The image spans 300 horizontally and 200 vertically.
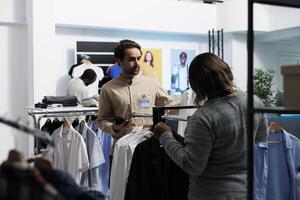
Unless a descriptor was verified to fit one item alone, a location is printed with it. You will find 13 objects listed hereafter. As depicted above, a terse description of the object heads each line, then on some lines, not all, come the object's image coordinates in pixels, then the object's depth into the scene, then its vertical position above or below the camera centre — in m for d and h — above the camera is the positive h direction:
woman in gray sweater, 1.96 -0.20
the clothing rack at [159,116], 2.50 -0.14
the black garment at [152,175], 2.41 -0.46
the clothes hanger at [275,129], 3.19 -0.27
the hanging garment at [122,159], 2.67 -0.41
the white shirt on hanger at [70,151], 3.85 -0.52
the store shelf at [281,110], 1.59 -0.07
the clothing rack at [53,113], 3.75 -0.18
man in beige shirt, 2.98 -0.01
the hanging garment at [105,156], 4.10 -0.62
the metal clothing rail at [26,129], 1.19 -0.10
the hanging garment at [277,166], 3.14 -0.53
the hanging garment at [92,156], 3.94 -0.57
